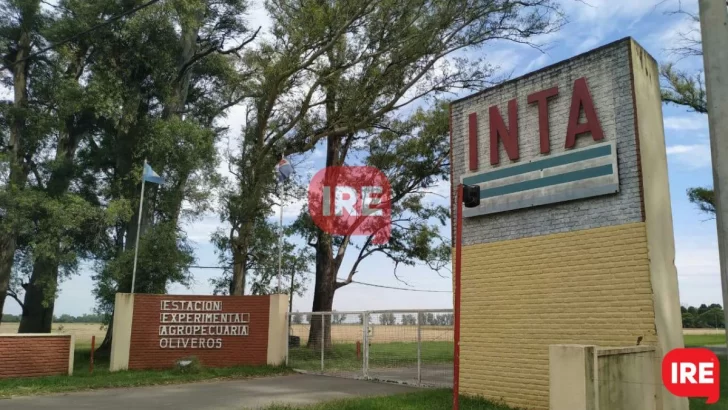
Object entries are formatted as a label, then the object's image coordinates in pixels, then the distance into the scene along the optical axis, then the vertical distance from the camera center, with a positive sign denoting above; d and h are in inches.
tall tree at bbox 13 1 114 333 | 776.3 +197.0
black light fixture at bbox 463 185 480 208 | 368.2 +73.4
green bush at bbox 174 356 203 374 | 668.1 -69.4
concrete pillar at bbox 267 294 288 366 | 737.0 -30.7
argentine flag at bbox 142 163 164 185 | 766.5 +169.1
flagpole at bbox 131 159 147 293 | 741.9 +64.0
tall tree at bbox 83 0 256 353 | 832.9 +243.5
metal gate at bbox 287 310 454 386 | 590.6 -40.9
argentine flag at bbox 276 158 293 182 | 870.4 +206.9
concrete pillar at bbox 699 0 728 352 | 220.7 +84.0
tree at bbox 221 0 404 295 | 867.4 +330.1
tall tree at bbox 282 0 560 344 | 933.2 +417.0
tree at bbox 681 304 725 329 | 3096.2 -7.4
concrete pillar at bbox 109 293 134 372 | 674.8 -31.9
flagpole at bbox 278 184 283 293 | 847.6 +103.0
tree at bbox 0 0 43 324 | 846.5 +320.1
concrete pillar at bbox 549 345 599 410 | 312.8 -34.6
